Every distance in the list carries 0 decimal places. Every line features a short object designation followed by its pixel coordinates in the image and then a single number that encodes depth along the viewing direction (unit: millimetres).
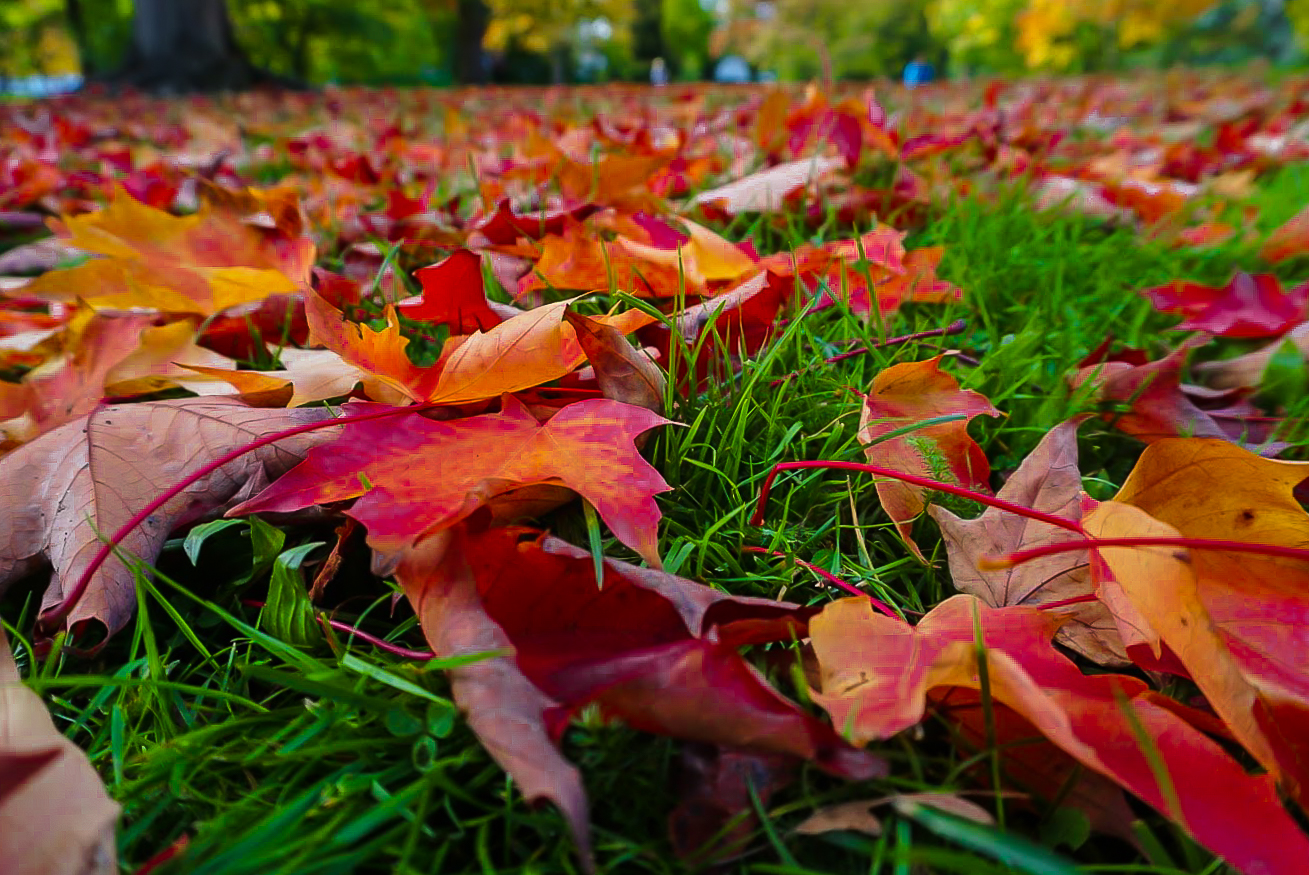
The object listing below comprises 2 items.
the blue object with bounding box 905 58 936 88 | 17966
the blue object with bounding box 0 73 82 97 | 27391
